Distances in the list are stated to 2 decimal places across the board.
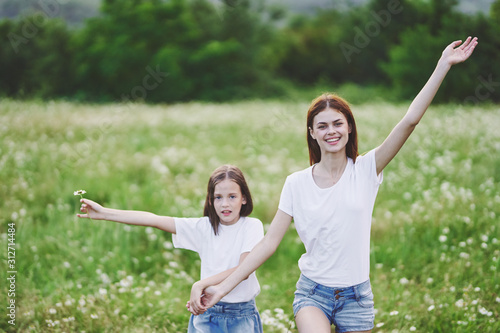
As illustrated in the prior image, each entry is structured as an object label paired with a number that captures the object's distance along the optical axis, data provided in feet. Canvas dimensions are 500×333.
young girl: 19.70
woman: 18.20
